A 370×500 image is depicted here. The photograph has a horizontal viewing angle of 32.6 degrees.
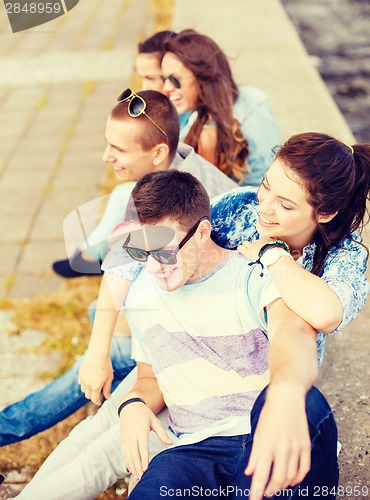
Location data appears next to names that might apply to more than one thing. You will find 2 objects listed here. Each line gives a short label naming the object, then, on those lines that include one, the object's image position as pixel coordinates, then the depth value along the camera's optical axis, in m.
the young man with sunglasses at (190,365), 1.73
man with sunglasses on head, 2.56
